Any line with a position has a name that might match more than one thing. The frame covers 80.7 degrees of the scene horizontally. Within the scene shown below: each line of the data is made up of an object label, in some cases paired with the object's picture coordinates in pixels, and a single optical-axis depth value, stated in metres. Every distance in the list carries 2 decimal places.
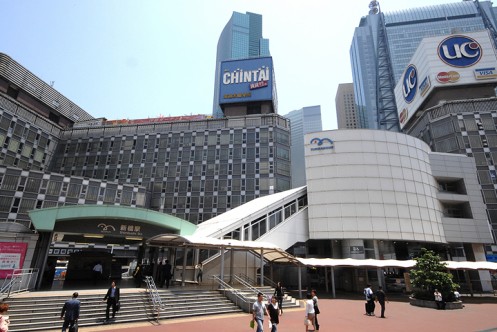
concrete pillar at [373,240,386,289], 31.58
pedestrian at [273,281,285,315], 17.64
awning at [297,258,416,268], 27.44
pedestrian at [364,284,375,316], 18.06
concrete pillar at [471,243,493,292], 36.56
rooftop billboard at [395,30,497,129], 59.09
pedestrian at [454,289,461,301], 22.40
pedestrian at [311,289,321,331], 13.45
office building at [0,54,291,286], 50.72
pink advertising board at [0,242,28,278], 16.48
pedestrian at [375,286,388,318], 17.34
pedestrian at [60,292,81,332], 11.23
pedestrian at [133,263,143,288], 20.95
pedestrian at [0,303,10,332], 7.18
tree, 21.82
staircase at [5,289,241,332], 13.69
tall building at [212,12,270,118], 199.12
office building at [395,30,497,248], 55.91
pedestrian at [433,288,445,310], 21.08
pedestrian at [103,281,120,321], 14.37
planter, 21.33
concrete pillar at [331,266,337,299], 27.36
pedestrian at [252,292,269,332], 10.98
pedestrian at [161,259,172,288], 20.16
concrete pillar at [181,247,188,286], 21.45
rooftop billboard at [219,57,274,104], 69.00
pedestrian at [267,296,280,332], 11.50
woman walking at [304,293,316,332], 12.88
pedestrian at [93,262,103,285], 23.72
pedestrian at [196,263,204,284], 23.41
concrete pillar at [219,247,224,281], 20.84
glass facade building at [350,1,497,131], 138.88
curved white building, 34.59
